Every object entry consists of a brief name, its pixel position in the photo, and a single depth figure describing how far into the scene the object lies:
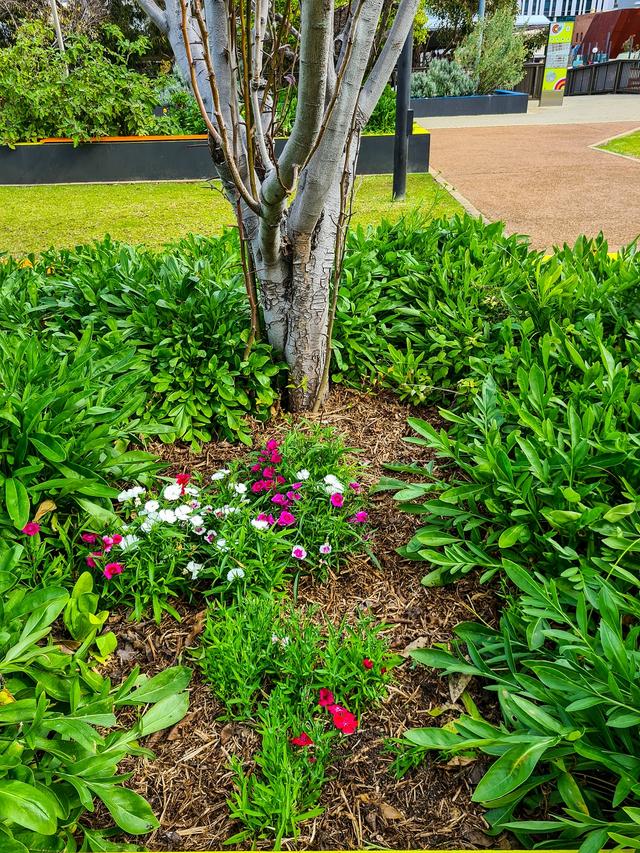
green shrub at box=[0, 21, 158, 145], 9.49
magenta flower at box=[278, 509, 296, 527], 2.39
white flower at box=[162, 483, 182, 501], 2.44
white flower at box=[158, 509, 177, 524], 2.34
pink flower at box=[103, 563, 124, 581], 2.18
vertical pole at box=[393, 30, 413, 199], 7.17
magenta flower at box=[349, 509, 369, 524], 2.46
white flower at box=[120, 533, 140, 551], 2.28
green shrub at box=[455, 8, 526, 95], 20.92
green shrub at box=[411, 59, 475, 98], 19.50
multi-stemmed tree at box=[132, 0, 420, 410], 2.27
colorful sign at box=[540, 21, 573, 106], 21.50
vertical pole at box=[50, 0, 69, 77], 9.81
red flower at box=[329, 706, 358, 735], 1.78
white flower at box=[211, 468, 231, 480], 2.63
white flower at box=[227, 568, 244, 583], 2.23
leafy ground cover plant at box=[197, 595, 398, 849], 1.65
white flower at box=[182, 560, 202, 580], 2.25
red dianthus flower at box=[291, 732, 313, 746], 1.73
